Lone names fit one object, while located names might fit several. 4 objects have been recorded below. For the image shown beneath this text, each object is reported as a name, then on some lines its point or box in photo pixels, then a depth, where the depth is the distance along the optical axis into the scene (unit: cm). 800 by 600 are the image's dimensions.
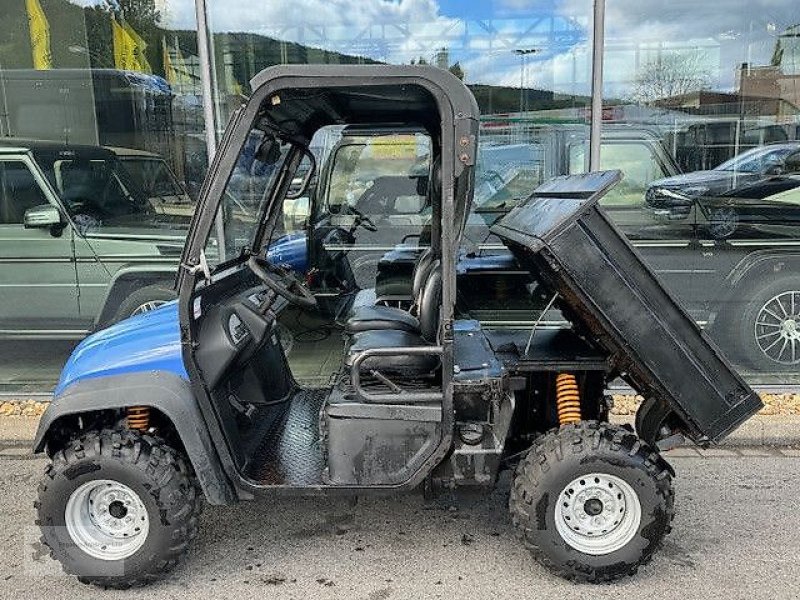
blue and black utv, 283
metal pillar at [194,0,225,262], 541
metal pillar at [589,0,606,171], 532
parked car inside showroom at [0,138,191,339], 566
